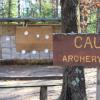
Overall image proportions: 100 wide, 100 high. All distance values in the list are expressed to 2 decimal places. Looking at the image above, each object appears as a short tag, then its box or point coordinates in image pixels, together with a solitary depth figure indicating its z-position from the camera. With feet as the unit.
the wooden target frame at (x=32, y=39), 46.60
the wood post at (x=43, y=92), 22.02
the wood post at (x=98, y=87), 16.42
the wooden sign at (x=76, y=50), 15.62
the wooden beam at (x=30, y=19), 47.47
